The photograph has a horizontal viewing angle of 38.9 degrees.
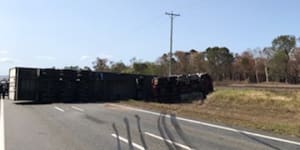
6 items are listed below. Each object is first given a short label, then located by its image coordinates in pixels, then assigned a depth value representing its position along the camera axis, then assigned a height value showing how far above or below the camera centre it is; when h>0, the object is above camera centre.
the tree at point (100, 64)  116.64 +3.97
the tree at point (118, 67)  111.01 +3.06
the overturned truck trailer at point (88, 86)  34.22 -0.68
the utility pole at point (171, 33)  69.56 +7.56
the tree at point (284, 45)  98.01 +8.04
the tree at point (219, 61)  110.44 +4.72
